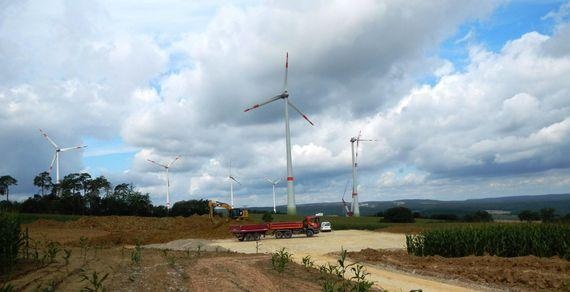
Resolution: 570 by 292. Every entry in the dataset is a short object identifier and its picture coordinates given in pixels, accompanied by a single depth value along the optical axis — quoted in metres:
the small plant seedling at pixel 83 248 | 21.48
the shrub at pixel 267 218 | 67.50
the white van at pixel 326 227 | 59.00
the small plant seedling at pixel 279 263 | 17.76
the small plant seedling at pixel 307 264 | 19.71
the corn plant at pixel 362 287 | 11.56
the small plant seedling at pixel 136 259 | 20.19
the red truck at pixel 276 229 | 46.47
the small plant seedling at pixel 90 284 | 11.69
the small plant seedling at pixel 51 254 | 19.06
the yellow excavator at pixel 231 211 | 57.88
